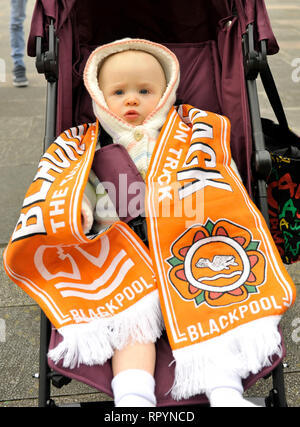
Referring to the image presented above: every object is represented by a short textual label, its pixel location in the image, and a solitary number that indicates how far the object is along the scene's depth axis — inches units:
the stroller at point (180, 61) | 51.1
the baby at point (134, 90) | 68.3
